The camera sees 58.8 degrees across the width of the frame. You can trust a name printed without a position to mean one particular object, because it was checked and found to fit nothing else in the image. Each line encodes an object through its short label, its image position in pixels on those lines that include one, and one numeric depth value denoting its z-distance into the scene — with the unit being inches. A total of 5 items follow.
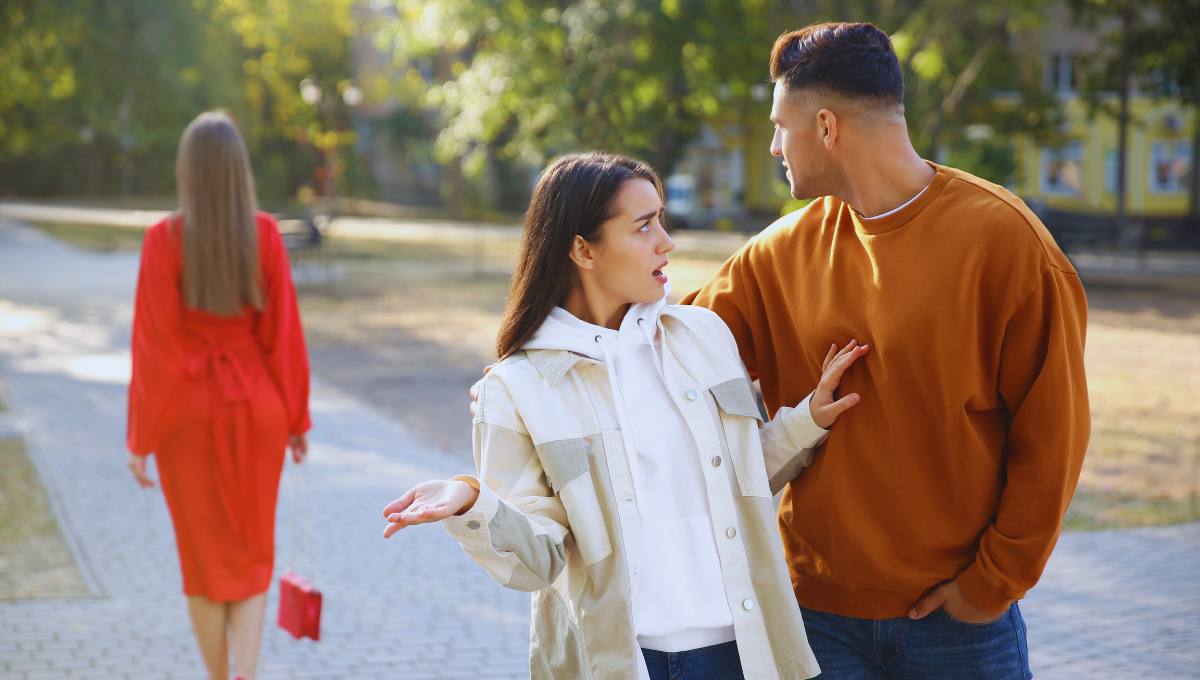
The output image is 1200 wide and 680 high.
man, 84.6
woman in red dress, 152.1
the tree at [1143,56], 828.0
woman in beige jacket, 84.5
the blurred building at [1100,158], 1529.3
